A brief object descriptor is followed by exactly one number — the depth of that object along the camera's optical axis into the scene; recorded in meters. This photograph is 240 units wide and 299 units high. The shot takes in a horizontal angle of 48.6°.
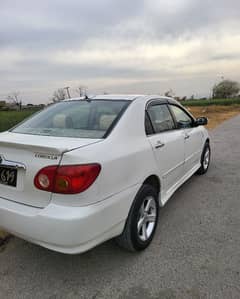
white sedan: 2.03
